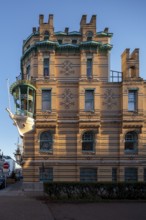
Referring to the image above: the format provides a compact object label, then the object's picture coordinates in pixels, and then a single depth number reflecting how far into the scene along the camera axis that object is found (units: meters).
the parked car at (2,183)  39.18
